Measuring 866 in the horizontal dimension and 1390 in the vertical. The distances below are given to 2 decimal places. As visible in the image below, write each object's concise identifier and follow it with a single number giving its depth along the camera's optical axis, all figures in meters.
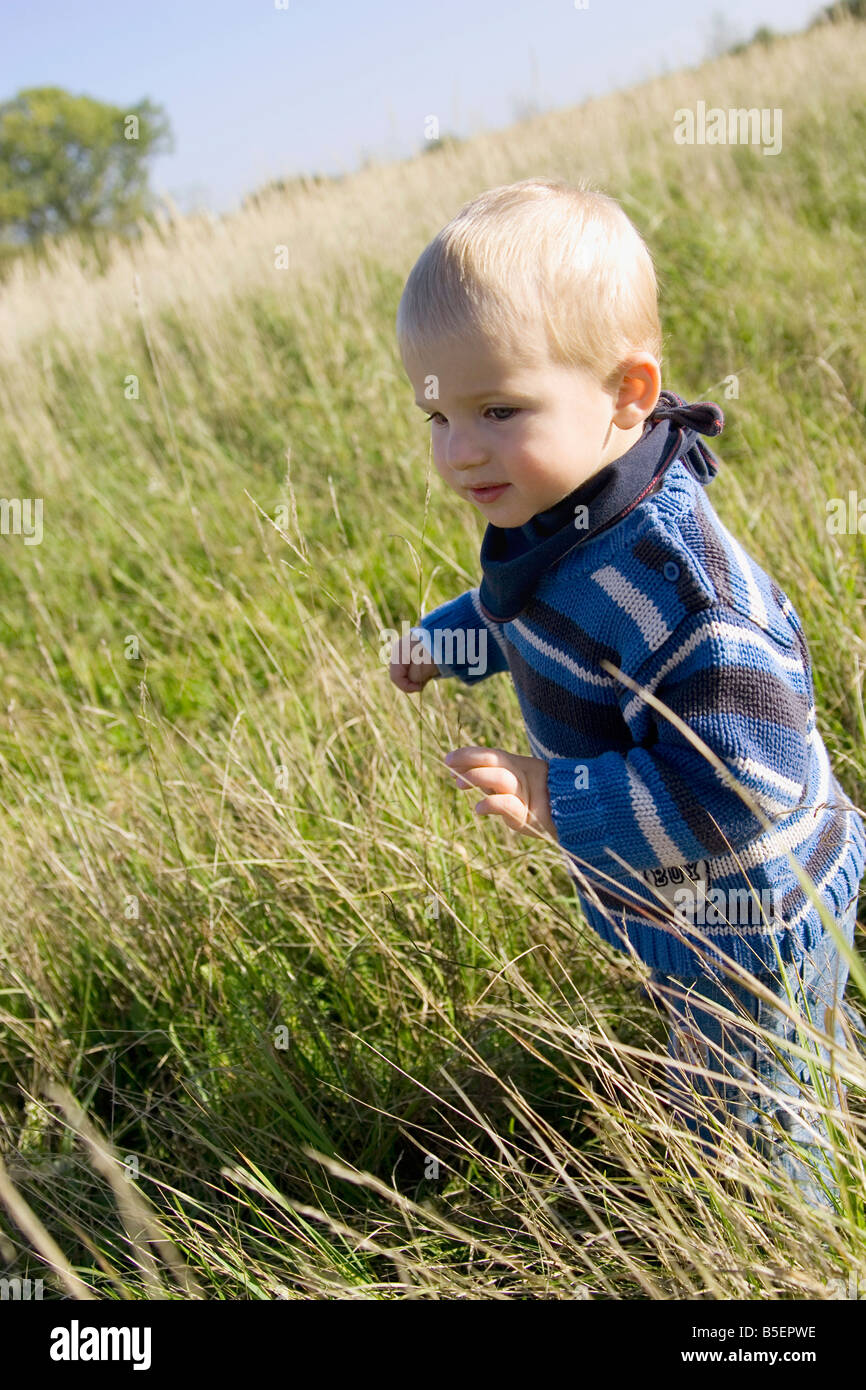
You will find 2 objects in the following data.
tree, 31.52
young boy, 1.18
